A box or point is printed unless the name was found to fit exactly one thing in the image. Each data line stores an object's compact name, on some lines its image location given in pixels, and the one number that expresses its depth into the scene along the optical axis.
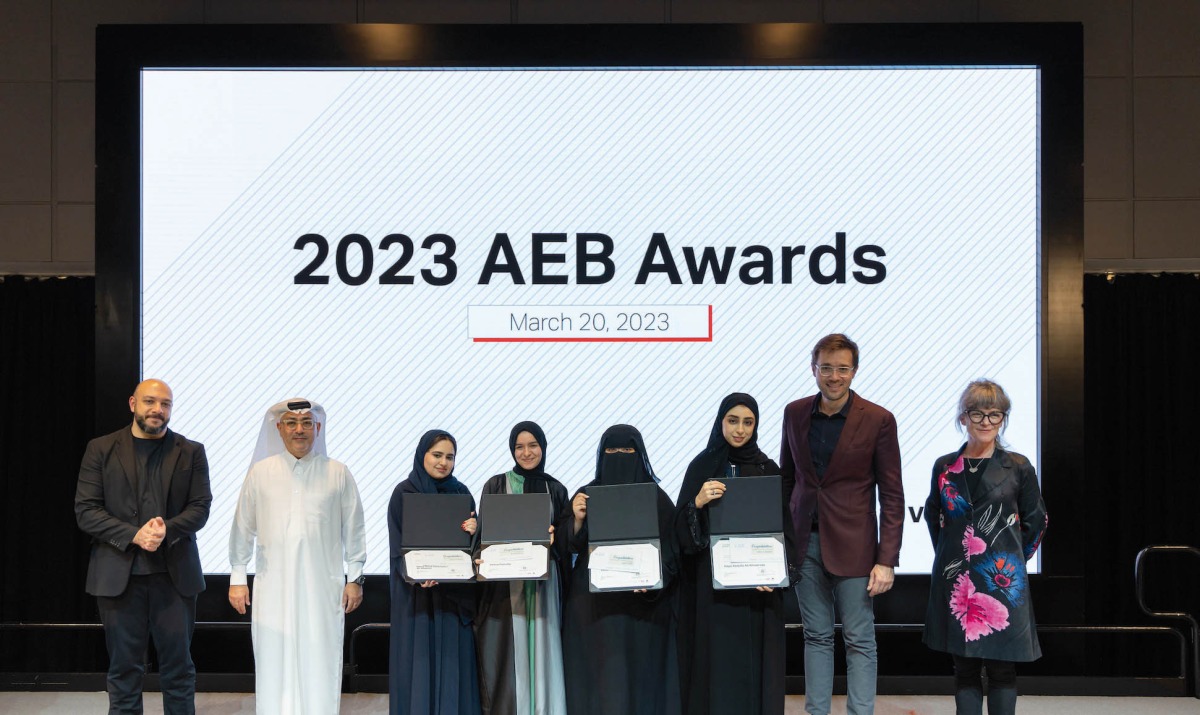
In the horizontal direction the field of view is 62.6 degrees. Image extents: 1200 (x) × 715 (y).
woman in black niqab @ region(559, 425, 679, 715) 3.76
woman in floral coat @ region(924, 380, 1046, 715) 3.58
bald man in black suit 4.06
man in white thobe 4.06
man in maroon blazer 3.83
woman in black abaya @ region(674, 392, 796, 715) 3.71
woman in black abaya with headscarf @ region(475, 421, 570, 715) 3.88
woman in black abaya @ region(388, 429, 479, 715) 3.86
